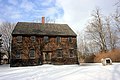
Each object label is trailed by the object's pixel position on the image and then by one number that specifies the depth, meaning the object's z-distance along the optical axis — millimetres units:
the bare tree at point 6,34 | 22812
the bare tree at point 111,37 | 20325
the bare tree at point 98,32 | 18762
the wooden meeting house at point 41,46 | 14075
